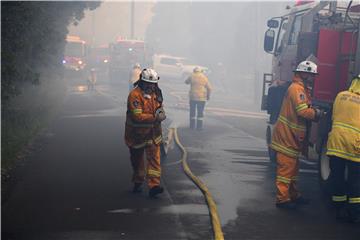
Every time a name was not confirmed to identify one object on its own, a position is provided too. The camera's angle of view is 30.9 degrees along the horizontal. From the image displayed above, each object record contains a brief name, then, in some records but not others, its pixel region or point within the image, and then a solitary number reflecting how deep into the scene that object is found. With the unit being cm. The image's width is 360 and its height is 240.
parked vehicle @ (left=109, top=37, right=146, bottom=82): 4125
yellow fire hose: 677
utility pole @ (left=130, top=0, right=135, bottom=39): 6308
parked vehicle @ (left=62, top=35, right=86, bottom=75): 4441
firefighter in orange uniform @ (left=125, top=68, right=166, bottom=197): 852
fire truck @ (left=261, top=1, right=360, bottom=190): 922
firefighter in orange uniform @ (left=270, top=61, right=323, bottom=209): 805
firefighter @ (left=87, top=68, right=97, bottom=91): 3489
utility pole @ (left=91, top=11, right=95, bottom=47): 8312
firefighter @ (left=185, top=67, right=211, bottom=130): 1719
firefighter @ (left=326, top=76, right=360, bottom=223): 744
